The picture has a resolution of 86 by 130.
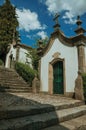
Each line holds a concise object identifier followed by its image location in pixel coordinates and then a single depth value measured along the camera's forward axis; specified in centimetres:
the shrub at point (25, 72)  1404
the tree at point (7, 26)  2518
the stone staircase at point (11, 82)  1096
